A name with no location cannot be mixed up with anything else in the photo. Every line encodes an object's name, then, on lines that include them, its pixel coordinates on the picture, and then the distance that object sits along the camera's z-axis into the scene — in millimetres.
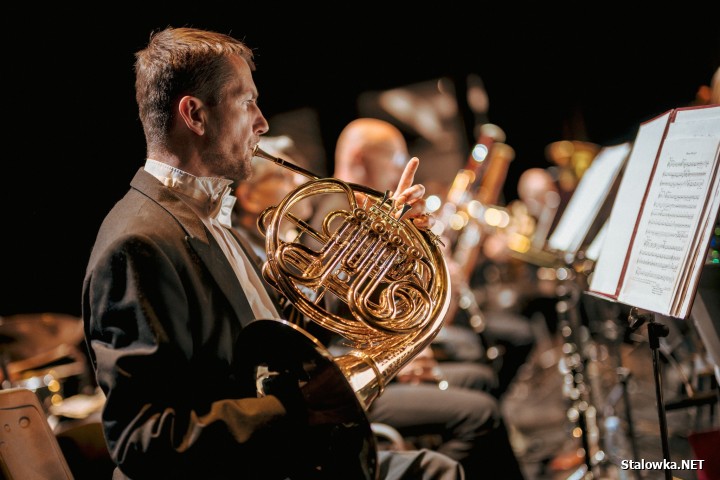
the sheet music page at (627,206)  1677
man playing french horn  1186
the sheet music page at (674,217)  1429
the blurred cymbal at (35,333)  3100
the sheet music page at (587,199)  2598
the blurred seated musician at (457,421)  2312
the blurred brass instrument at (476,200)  3805
